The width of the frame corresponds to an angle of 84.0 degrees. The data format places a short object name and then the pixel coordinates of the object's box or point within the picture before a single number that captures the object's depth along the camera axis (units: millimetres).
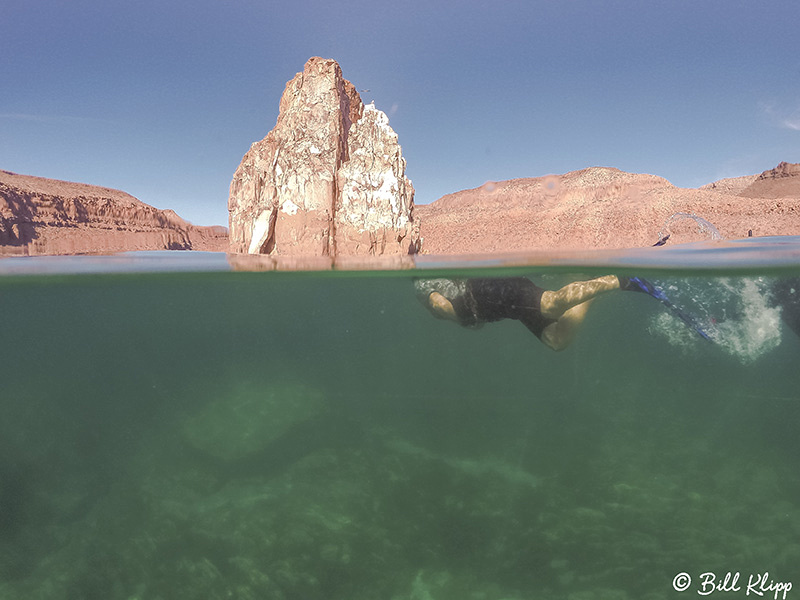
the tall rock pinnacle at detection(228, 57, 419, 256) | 25047
